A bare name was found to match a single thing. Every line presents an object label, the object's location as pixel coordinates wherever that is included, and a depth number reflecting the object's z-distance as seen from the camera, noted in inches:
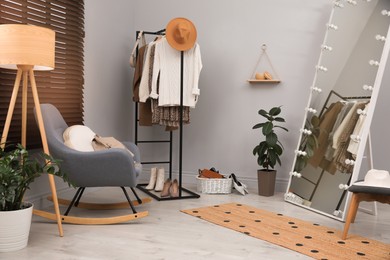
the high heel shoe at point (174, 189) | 154.0
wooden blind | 119.6
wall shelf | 167.6
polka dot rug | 99.7
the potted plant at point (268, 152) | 156.7
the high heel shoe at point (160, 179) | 164.0
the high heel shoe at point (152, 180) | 167.0
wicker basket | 161.5
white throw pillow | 121.6
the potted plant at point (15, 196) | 95.4
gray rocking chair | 115.3
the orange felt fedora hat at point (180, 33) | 148.0
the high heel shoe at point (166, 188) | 153.6
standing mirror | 129.3
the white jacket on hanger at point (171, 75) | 155.9
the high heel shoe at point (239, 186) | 160.9
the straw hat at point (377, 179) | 107.1
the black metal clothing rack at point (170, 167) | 151.1
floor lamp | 97.5
